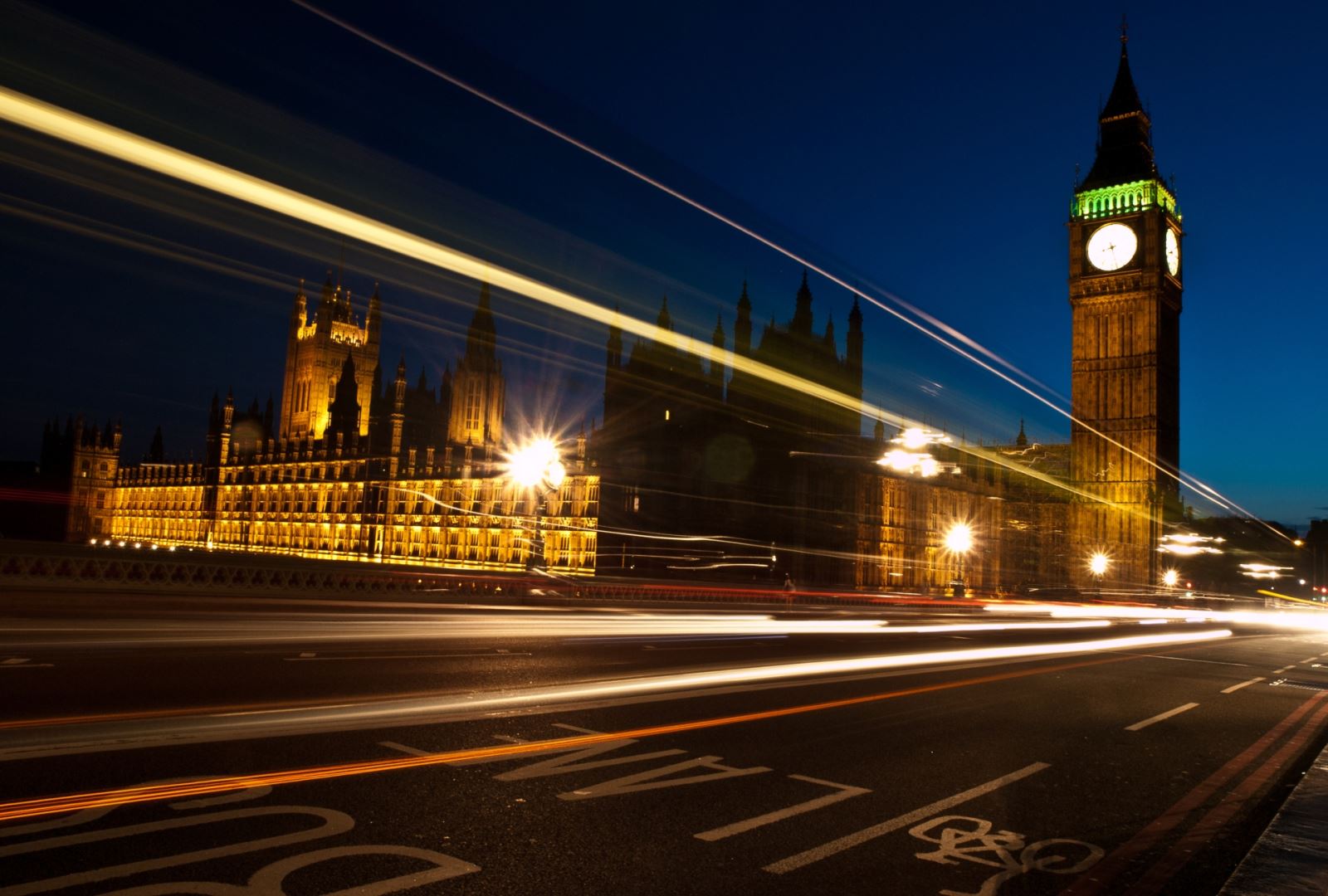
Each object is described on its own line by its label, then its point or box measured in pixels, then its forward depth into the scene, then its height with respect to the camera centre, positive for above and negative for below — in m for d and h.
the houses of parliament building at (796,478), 66.31 +5.71
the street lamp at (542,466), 29.72 +2.51
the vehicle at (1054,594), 59.86 -1.89
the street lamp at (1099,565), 76.06 +0.13
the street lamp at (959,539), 78.31 +1.71
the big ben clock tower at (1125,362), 78.31 +17.45
